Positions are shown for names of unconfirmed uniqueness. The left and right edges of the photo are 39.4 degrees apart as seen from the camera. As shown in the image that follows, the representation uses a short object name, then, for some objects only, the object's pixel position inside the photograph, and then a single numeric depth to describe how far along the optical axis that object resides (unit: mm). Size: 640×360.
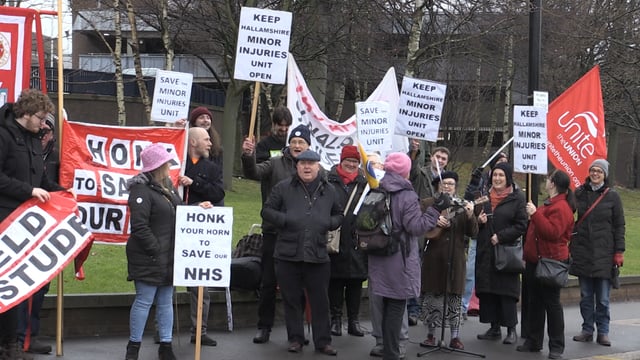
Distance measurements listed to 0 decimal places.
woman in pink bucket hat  7527
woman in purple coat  8219
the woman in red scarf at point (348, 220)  9242
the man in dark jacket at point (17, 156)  7328
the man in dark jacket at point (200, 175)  8594
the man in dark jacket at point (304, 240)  8445
